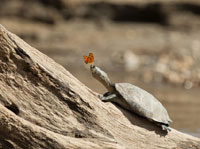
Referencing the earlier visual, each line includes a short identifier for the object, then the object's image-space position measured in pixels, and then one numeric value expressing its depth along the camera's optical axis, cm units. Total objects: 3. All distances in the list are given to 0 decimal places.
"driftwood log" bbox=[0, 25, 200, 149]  791
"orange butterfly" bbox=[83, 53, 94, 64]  808
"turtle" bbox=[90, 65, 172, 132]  875
